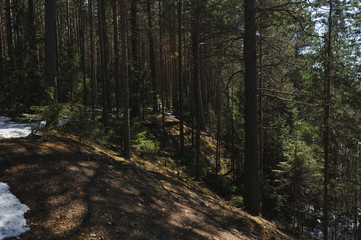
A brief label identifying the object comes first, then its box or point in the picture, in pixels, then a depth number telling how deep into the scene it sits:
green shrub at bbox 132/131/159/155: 9.45
